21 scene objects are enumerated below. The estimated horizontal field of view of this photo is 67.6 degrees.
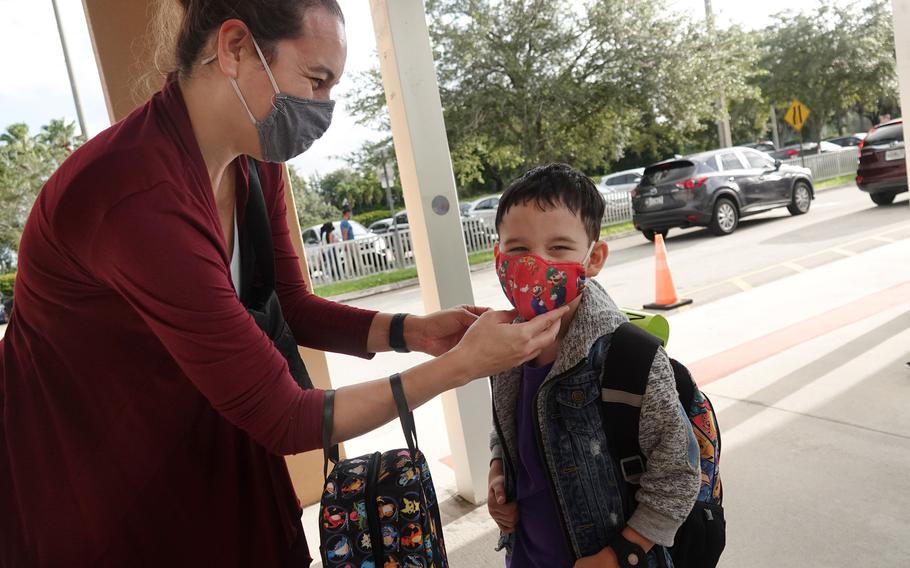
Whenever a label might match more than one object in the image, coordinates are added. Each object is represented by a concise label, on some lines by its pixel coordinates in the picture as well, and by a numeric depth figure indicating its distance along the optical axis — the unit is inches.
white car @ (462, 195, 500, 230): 753.0
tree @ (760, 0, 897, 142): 1026.7
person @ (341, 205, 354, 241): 652.1
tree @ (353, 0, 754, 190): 742.5
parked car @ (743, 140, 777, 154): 1175.1
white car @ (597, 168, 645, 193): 878.0
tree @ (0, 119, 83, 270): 912.3
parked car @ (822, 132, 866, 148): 1228.2
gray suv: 509.4
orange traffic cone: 314.6
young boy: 58.1
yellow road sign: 864.3
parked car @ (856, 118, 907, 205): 472.1
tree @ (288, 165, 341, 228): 898.7
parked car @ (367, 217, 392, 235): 878.7
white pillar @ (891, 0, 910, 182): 148.3
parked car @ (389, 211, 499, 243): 703.7
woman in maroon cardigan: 47.7
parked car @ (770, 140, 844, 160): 1120.8
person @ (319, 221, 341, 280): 641.0
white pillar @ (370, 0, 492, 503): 118.8
